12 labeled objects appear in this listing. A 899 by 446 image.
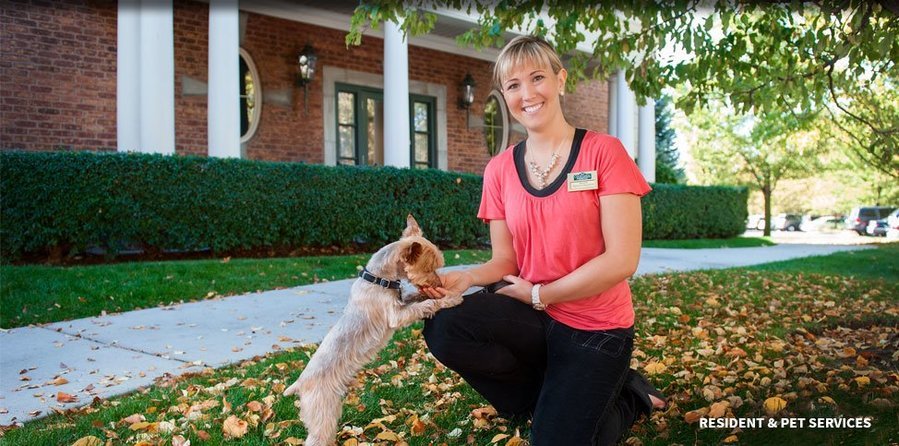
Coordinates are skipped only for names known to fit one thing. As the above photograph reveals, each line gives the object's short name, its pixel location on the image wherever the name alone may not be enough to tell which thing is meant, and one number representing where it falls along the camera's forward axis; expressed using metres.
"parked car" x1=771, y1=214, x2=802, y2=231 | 45.44
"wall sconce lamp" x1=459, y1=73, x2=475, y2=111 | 16.03
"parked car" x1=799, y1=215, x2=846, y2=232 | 46.84
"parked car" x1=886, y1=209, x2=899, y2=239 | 29.23
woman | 2.65
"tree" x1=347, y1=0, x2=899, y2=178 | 4.70
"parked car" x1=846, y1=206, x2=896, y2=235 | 35.09
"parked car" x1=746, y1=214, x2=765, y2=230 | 45.03
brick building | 9.99
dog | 2.79
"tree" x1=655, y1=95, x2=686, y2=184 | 29.62
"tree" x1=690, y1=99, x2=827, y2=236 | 26.02
